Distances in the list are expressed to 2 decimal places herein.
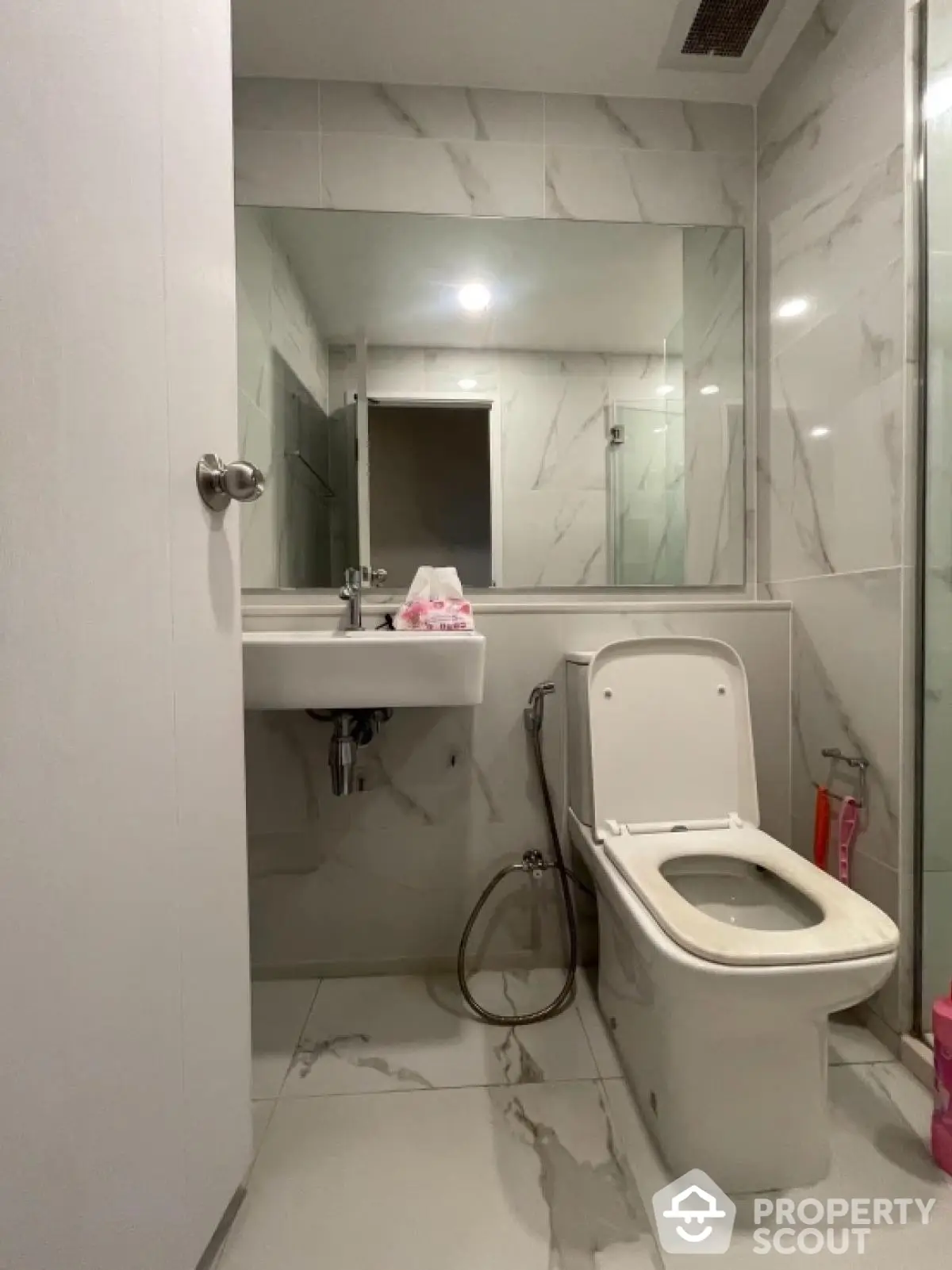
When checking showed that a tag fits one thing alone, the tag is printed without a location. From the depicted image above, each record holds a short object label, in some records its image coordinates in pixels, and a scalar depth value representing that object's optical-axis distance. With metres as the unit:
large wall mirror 1.52
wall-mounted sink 1.09
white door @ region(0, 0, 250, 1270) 0.46
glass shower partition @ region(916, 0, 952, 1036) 1.10
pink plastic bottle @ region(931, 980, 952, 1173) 0.90
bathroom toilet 0.81
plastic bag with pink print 1.30
